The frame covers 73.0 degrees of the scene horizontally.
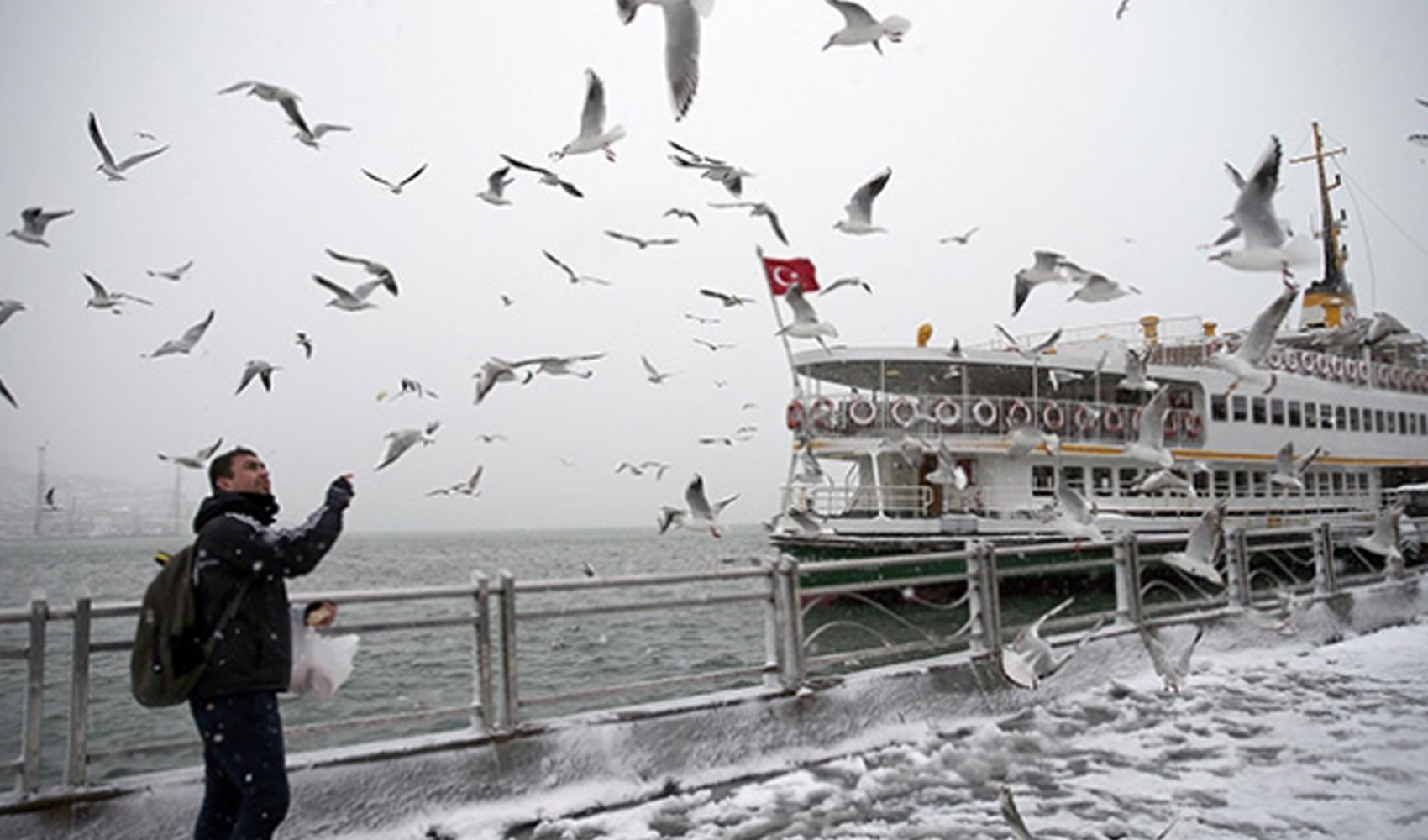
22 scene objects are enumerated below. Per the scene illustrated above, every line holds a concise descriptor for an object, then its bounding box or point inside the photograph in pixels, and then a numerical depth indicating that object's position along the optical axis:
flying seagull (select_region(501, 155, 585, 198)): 6.84
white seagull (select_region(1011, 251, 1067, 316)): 7.76
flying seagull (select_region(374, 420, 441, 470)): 7.78
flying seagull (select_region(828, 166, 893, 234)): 7.96
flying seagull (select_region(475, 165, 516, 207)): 8.24
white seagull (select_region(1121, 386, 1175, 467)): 8.78
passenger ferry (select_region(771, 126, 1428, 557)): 22.08
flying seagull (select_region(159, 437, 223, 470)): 8.87
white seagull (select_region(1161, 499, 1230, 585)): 7.32
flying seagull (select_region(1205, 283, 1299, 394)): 6.91
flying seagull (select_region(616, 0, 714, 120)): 4.74
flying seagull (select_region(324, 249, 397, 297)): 8.21
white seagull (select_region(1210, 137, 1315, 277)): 5.38
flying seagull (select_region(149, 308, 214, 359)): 8.63
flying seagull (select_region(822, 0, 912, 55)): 6.28
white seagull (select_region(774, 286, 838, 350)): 8.94
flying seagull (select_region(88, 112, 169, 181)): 7.16
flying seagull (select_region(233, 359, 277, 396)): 9.30
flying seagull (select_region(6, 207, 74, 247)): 7.60
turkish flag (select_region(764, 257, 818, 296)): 19.30
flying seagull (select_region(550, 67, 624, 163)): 6.28
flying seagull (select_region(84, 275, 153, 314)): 8.65
